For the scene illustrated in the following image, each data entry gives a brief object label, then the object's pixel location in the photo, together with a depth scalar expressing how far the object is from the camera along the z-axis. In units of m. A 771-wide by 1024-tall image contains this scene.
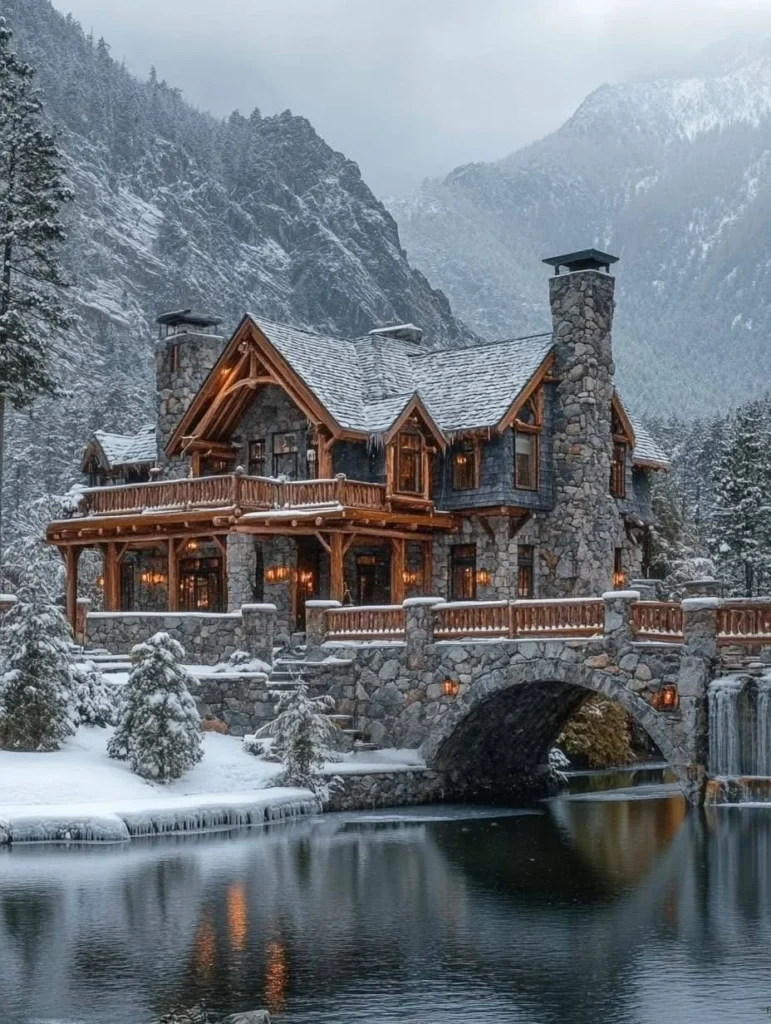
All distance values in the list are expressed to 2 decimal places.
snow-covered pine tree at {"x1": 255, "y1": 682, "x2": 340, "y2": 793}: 36.66
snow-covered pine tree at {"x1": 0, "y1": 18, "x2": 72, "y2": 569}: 47.53
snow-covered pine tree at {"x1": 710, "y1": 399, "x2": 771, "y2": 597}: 72.56
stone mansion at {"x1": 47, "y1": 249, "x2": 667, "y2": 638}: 48.16
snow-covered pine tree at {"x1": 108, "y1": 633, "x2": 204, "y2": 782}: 35.38
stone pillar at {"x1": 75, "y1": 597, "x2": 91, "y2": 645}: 50.67
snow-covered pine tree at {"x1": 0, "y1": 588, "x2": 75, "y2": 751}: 35.84
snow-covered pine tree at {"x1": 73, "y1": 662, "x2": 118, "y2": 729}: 37.88
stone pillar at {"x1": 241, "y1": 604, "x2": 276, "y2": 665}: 41.81
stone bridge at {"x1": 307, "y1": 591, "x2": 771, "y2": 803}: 35.09
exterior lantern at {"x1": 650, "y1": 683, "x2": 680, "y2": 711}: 35.53
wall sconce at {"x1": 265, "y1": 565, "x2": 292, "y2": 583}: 49.75
